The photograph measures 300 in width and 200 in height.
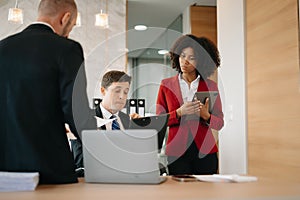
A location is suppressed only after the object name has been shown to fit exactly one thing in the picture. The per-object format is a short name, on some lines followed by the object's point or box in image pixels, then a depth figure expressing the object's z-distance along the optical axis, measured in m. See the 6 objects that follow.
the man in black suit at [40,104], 1.12
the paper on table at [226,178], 1.22
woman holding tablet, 1.83
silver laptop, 1.12
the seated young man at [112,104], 1.82
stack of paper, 1.01
